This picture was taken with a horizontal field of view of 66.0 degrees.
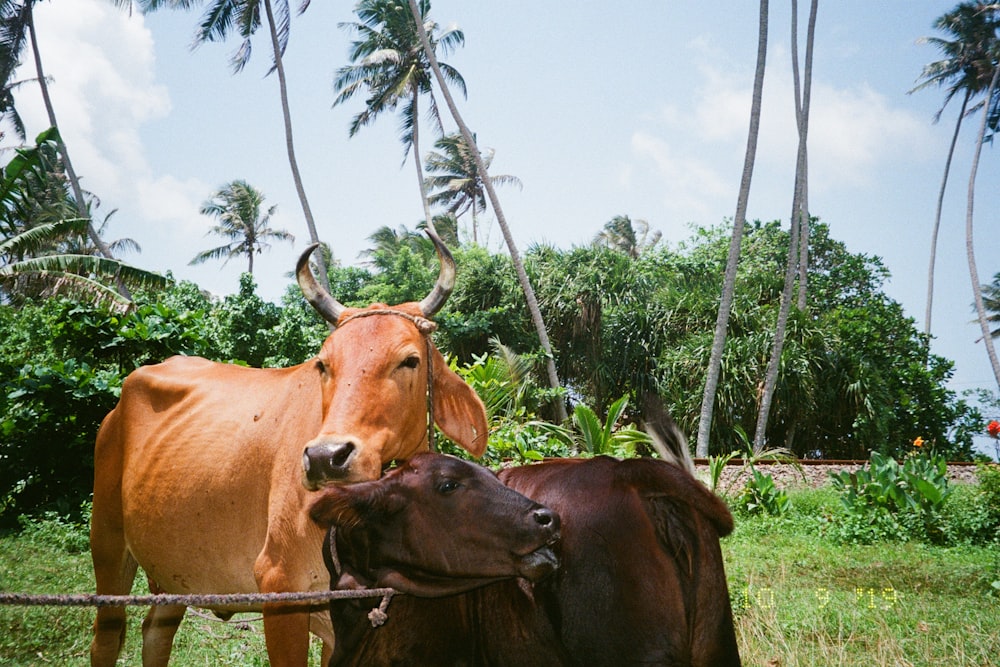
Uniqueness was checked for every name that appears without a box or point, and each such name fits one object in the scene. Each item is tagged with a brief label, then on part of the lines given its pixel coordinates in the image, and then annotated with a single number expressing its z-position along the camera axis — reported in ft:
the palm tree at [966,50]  94.02
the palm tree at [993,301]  126.52
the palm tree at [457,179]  111.55
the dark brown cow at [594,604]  6.43
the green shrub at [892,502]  31.35
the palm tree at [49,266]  41.29
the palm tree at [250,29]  68.13
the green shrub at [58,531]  24.75
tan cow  7.75
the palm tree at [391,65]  82.48
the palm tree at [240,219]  115.96
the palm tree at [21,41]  74.23
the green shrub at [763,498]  36.96
